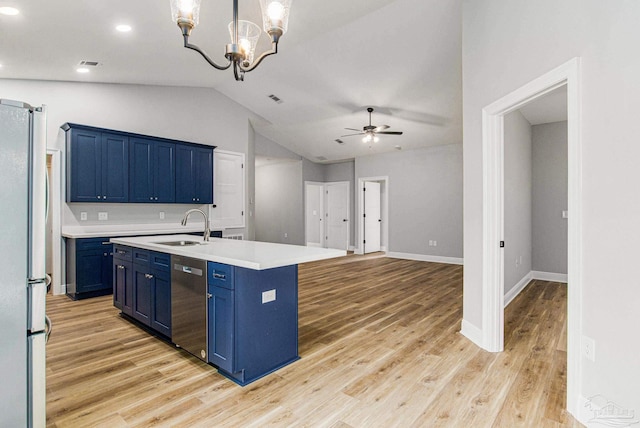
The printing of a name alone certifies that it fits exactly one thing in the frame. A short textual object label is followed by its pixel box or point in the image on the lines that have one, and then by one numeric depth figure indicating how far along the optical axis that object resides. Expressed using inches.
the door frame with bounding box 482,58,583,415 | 74.2
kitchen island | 86.8
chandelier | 80.2
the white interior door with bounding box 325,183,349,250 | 371.2
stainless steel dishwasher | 96.0
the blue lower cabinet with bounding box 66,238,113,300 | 172.9
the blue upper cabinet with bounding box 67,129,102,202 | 175.8
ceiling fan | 217.6
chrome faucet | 118.3
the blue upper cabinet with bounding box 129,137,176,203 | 196.5
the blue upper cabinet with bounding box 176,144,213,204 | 217.9
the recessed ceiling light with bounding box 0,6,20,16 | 109.7
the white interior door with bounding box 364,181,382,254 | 350.9
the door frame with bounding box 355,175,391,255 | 329.4
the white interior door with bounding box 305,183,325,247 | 390.6
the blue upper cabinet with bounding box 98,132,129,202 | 185.8
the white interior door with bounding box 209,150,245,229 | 246.1
